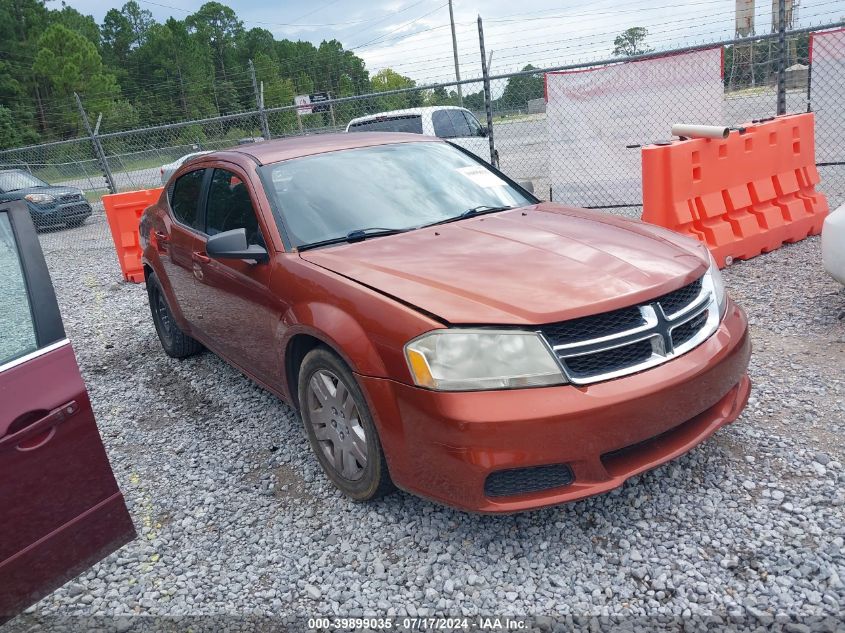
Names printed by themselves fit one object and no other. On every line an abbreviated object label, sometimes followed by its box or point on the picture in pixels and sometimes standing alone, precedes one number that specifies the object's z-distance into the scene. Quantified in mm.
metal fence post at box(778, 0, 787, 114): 7238
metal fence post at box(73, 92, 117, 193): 13133
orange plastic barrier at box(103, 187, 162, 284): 8992
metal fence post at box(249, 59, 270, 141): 11677
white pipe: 5773
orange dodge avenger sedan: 2455
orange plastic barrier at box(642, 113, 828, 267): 5766
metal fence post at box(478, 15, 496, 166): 8594
